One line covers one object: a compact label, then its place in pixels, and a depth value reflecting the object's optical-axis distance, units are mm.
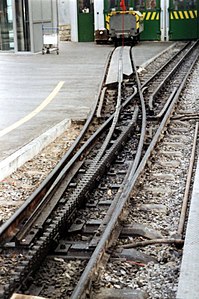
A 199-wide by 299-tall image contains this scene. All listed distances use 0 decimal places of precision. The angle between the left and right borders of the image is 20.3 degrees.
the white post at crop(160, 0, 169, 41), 27344
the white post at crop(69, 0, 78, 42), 29156
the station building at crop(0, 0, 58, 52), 20859
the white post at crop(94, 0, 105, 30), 27797
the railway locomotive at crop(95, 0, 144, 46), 24672
